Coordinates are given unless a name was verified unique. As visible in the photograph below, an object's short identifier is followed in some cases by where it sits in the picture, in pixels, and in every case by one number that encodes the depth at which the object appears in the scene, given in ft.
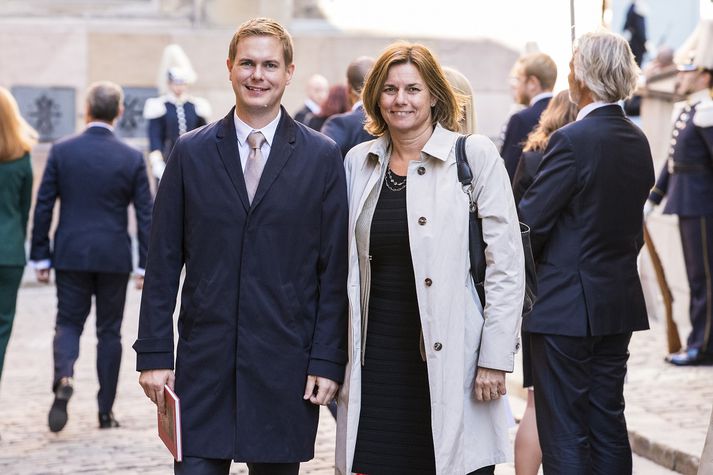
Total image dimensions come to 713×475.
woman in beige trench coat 23.33
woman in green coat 40.31
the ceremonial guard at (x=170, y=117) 70.30
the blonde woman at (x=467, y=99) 28.96
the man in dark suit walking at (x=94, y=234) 41.77
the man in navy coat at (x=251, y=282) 23.22
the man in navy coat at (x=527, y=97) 41.37
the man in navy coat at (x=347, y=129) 38.92
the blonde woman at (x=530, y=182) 30.60
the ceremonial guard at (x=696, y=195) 49.91
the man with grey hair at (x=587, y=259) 27.66
